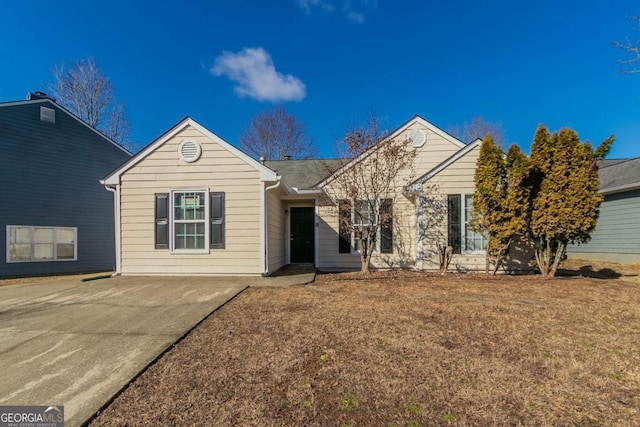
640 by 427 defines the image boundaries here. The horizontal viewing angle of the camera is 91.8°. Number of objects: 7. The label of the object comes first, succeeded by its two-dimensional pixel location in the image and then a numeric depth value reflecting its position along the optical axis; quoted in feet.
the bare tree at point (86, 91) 61.26
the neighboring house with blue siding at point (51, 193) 34.78
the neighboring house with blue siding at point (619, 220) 35.14
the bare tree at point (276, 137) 81.05
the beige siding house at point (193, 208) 26.40
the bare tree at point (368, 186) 28.55
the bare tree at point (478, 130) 84.94
